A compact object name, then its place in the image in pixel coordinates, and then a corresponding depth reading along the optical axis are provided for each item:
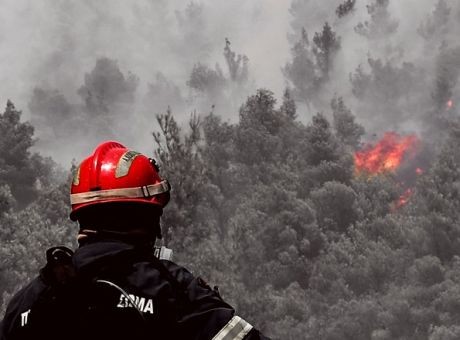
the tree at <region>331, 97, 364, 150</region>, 75.06
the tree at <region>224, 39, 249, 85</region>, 112.69
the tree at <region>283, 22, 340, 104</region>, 99.12
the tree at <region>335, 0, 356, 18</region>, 108.38
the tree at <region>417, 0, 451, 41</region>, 96.23
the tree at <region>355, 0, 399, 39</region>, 103.88
